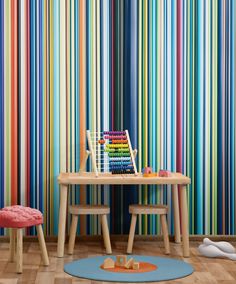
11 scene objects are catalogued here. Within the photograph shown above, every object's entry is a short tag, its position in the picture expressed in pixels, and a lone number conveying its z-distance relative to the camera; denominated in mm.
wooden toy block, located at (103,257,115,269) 4895
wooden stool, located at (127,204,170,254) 5621
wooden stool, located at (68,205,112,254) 5574
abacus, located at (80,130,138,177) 5719
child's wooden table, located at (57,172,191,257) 5453
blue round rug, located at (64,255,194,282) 4605
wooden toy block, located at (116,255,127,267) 4906
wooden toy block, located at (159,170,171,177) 5613
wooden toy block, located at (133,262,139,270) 4852
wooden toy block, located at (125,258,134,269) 4867
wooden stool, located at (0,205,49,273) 4872
